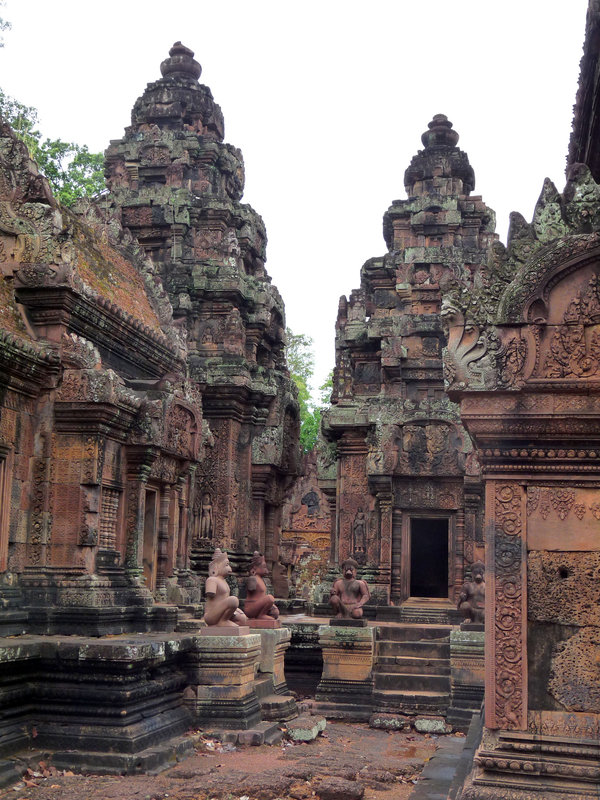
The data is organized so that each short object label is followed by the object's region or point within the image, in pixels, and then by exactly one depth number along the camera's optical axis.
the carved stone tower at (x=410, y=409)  16.39
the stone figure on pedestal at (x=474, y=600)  12.62
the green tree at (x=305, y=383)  42.94
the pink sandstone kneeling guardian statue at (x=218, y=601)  10.64
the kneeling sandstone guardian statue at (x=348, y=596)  13.39
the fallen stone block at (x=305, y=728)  10.40
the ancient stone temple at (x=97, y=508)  8.78
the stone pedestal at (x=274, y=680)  11.23
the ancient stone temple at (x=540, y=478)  5.02
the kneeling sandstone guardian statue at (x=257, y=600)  12.20
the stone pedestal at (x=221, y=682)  10.22
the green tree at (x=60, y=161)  26.00
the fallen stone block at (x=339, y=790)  7.67
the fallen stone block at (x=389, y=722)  11.98
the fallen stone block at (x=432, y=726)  11.68
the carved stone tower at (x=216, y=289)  19.14
